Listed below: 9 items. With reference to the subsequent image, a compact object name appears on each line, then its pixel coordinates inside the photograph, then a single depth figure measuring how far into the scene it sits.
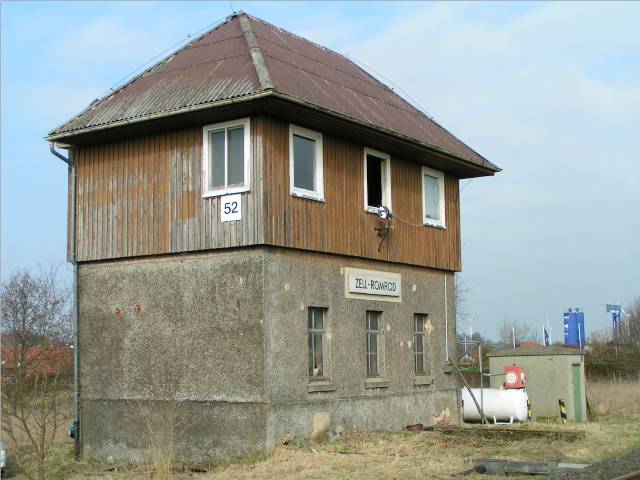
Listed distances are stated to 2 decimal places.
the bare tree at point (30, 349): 12.96
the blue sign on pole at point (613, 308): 66.62
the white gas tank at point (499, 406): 21.23
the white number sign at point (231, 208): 15.35
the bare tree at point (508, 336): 83.25
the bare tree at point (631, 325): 67.38
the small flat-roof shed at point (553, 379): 22.55
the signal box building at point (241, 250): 15.19
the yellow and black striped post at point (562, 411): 22.16
